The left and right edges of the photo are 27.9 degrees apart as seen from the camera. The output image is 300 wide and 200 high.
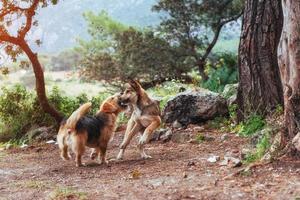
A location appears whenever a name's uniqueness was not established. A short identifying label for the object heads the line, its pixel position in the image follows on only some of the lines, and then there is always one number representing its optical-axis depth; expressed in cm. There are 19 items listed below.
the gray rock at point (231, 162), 768
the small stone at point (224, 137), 1044
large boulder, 1205
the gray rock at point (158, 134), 1154
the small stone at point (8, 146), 1332
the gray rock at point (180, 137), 1106
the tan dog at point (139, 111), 962
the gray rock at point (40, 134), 1373
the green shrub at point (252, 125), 1017
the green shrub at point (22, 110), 1455
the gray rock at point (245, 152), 816
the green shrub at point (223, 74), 1644
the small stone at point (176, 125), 1199
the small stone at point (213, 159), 845
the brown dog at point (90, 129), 897
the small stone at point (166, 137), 1131
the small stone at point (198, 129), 1153
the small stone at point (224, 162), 800
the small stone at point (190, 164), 832
